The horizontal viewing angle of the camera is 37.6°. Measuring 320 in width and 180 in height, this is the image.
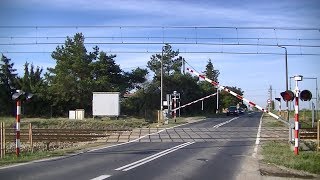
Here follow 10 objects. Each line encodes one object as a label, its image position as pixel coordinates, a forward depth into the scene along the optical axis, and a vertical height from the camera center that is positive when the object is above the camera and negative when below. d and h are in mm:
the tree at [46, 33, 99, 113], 62188 +3135
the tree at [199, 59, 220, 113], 97312 -63
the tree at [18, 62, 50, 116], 64812 +585
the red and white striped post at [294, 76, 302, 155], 18047 -846
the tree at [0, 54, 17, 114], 66375 +2325
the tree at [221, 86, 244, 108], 130138 -518
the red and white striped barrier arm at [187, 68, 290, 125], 22217 +409
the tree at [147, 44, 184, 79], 88125 +6951
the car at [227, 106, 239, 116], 82750 -2178
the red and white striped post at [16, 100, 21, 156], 19344 -1337
